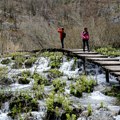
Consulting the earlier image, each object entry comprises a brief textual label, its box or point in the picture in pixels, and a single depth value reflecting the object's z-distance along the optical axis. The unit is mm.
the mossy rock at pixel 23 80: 13088
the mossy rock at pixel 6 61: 19305
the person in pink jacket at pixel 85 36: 17688
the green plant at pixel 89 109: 8562
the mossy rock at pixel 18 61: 18227
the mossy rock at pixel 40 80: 12709
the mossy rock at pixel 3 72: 13147
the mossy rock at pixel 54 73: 14188
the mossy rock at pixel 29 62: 18534
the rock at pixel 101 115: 8297
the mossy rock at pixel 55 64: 17094
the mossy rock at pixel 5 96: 10086
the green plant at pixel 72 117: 8320
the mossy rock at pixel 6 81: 12922
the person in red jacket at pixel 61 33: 19977
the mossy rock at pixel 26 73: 14211
